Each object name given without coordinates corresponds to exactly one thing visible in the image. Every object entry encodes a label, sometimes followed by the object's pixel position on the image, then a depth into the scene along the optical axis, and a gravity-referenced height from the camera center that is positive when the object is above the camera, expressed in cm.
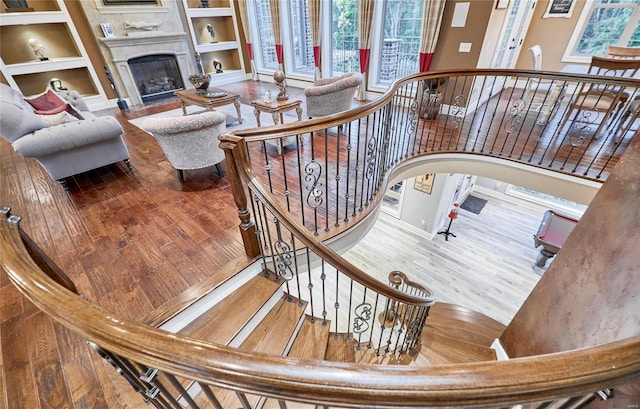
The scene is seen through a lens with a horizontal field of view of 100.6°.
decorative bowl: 423 -66
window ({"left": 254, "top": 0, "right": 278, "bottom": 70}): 698 -14
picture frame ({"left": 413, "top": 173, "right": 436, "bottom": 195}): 561 -285
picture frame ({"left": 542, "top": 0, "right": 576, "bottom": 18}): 511 +24
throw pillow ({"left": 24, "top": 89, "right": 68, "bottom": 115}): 338 -72
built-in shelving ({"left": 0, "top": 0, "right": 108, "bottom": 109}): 466 -21
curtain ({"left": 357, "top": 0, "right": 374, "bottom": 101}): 472 -6
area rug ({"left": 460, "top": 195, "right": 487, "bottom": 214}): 751 -434
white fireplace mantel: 554 -25
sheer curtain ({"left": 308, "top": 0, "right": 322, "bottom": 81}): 538 +6
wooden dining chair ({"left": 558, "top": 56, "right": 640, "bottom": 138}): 279 -77
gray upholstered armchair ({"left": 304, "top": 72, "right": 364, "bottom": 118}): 338 -74
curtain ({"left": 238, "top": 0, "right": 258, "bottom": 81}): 694 +4
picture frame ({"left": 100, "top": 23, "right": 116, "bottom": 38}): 528 +10
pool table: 545 -382
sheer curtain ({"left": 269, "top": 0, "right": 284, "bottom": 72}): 632 +10
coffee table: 401 -86
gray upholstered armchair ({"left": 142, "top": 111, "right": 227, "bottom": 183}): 239 -84
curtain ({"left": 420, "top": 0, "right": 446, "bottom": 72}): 396 -3
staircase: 160 -164
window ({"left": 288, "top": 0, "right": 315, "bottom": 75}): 636 -15
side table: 348 -86
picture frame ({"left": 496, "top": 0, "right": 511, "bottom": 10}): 362 +24
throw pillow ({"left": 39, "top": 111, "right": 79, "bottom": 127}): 299 -78
